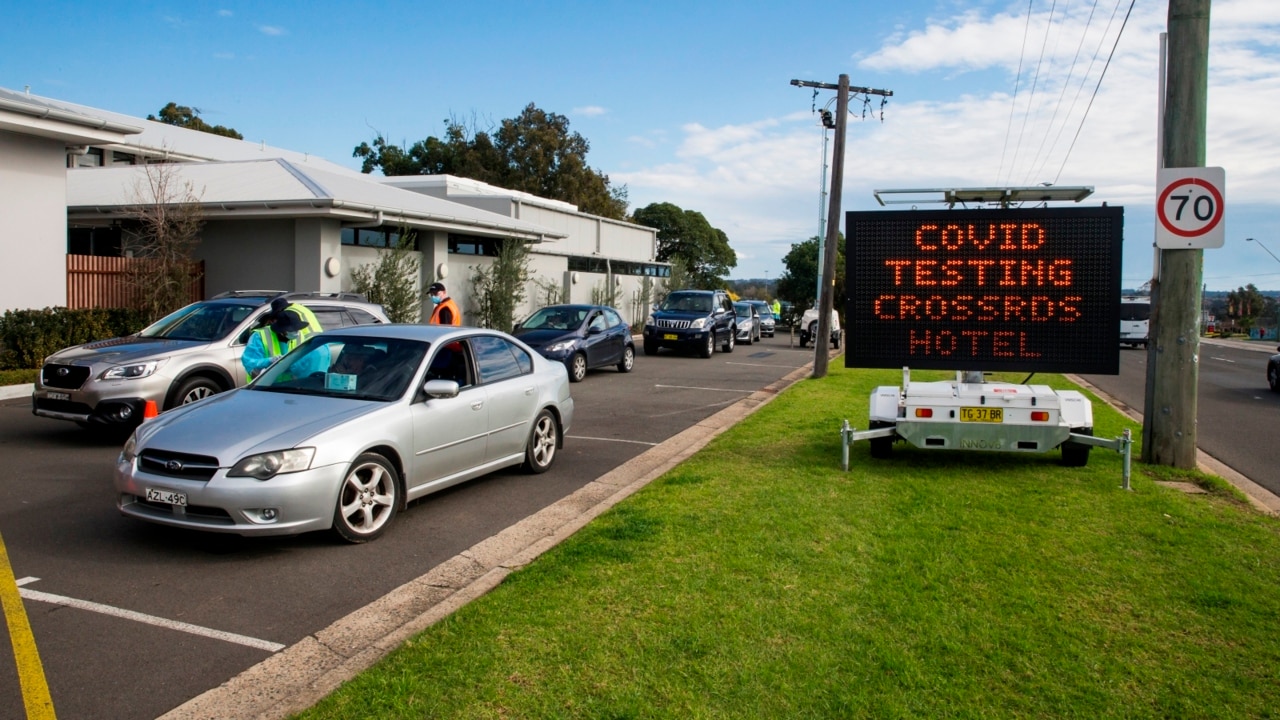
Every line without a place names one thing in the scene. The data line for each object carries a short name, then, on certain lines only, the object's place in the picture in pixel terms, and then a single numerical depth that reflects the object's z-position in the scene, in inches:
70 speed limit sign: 321.1
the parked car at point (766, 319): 1609.3
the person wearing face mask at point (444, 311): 501.4
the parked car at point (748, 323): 1305.4
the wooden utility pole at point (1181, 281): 327.6
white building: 618.2
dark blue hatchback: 693.9
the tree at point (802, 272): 2348.7
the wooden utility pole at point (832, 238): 794.2
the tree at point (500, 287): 1029.2
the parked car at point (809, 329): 1308.1
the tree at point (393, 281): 826.8
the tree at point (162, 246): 692.7
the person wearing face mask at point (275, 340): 327.3
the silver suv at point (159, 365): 368.8
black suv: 1004.6
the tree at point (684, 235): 3102.9
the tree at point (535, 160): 2182.6
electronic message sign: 316.2
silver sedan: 229.8
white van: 1781.5
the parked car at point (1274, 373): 787.4
